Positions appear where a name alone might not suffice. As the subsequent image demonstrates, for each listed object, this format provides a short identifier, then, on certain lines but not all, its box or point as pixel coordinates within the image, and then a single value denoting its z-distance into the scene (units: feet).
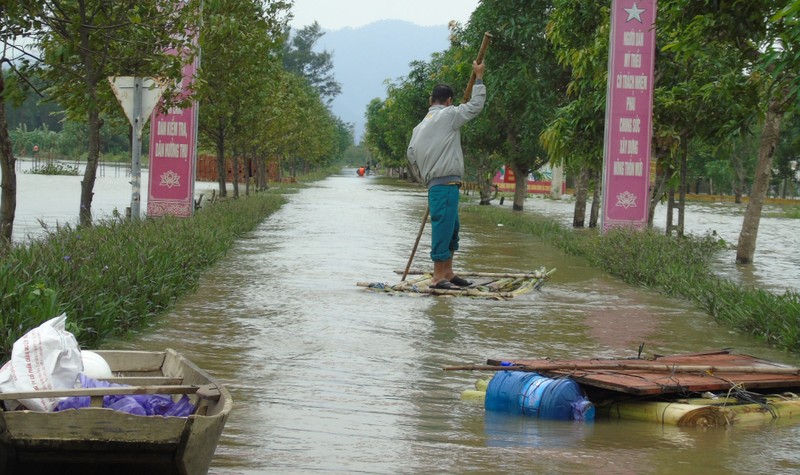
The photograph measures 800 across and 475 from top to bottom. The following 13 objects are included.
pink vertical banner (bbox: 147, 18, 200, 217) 63.41
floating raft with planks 20.04
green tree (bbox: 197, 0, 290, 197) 72.43
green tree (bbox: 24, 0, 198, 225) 40.60
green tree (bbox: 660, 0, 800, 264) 29.02
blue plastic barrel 20.38
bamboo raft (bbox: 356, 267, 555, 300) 37.09
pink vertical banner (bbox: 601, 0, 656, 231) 55.83
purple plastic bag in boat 15.62
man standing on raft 36.55
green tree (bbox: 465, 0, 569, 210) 81.82
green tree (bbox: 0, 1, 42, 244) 37.14
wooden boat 14.28
